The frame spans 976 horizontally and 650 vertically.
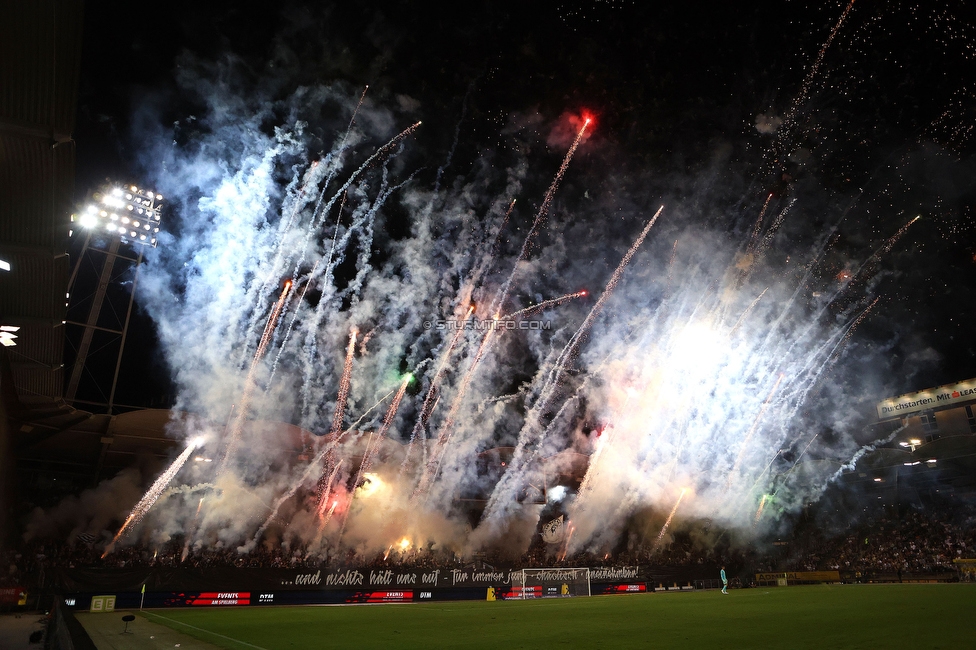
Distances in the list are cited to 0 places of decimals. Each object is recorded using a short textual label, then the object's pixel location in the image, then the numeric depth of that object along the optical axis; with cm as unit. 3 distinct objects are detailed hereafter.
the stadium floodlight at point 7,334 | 1242
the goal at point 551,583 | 2985
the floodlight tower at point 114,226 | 2609
